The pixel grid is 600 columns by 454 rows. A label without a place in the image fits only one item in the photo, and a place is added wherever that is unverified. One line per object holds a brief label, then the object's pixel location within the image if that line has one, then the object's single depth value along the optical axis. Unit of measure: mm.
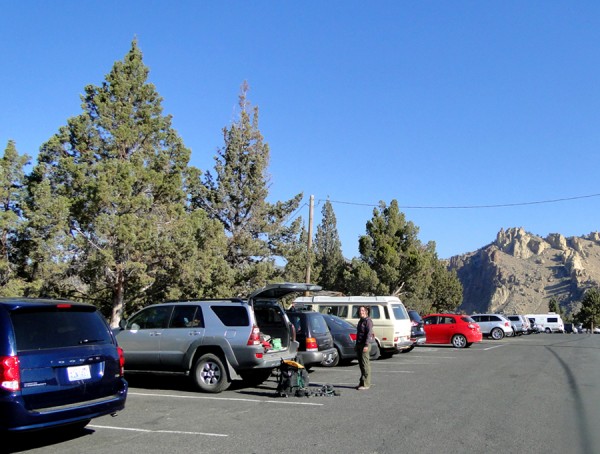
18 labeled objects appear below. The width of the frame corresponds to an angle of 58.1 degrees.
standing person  11070
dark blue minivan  5809
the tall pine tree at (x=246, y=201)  32581
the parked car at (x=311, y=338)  13195
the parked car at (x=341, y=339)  15906
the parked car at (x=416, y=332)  21272
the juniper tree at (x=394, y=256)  45156
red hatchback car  25297
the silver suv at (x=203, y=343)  10266
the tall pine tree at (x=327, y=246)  53031
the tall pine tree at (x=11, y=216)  18797
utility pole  28870
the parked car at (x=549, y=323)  57062
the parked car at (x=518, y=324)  40406
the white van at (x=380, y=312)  18234
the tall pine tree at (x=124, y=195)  20516
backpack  10211
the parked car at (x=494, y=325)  34688
